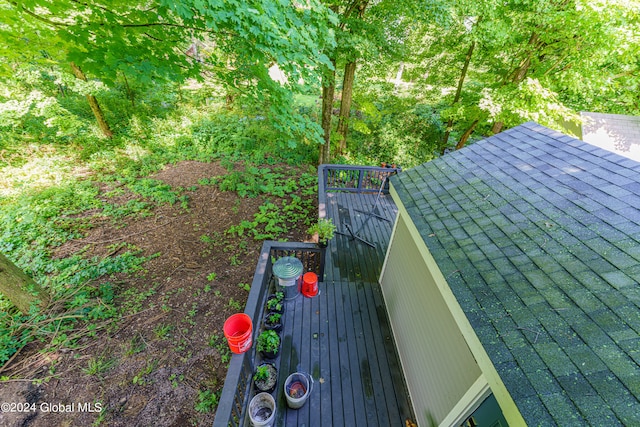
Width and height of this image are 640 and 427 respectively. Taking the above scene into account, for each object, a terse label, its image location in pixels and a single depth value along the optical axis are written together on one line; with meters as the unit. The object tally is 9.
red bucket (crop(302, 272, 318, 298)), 4.35
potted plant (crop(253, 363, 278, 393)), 3.15
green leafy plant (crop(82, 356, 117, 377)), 3.68
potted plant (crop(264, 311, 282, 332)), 3.79
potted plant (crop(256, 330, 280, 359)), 3.47
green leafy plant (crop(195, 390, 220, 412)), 3.42
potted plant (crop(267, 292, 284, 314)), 3.98
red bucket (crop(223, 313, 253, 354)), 2.56
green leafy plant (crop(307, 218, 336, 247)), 4.24
